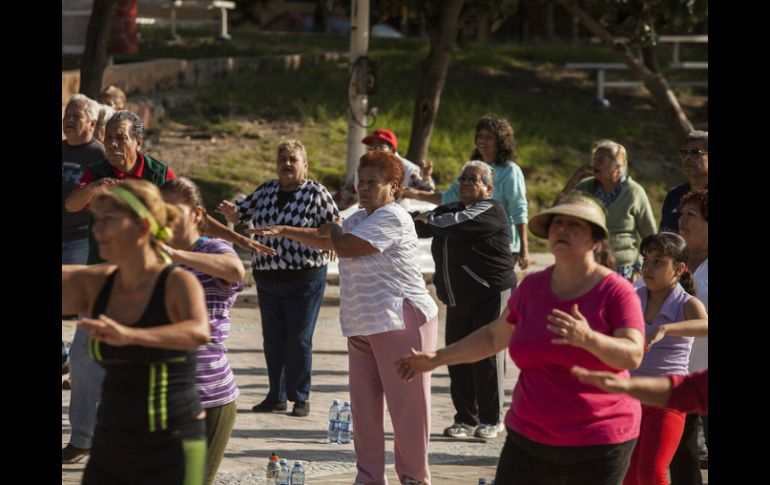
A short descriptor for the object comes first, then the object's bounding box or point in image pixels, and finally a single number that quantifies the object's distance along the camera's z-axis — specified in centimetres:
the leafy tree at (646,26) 2711
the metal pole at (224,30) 4051
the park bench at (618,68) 3596
